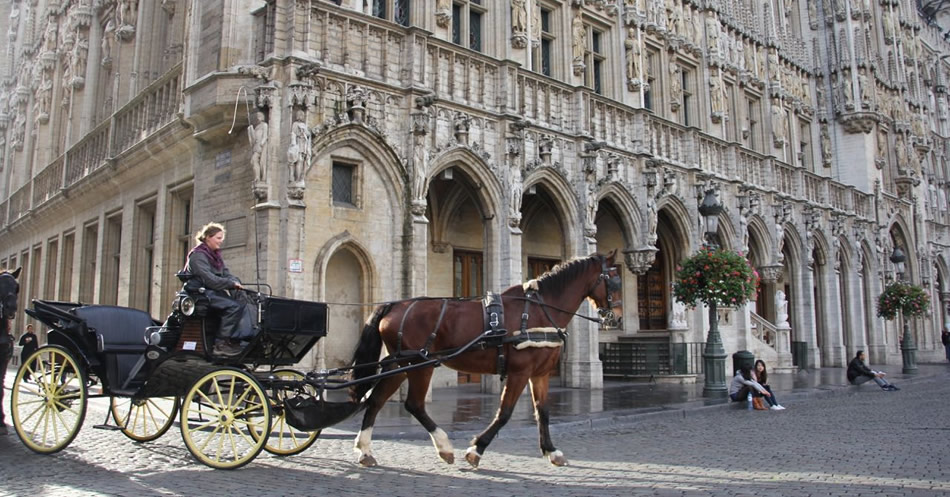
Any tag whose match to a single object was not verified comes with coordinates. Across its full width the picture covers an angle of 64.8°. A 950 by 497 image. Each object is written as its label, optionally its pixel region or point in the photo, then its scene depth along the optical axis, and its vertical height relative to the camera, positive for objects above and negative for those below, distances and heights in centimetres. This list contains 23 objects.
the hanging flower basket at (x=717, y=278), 1565 +142
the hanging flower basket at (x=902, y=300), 2583 +155
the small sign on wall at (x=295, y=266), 1261 +138
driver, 697 +44
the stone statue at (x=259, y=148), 1279 +339
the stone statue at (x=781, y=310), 2464 +117
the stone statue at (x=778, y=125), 2830 +833
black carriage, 683 -13
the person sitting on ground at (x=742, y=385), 1422 -75
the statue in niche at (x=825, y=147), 3225 +851
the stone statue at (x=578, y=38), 1994 +823
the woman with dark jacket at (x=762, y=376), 1421 -58
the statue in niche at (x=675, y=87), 2353 +815
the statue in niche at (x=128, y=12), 1995 +890
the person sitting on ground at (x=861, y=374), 1867 -71
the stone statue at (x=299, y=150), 1273 +335
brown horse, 751 +0
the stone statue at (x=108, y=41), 2156 +892
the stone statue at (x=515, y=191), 1670 +347
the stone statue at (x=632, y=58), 2167 +832
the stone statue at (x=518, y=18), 1809 +791
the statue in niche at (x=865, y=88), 3253 +1123
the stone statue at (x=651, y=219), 2062 +349
